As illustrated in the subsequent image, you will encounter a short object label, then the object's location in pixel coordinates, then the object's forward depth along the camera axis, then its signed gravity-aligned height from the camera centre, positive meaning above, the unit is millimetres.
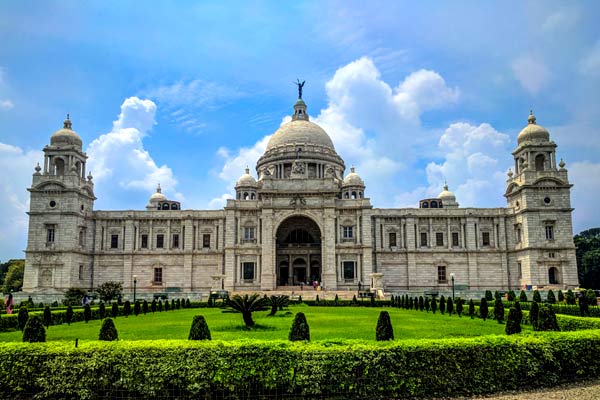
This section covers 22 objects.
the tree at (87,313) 28000 -1802
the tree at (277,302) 28312 -1315
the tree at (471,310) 28017 -1725
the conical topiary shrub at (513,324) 15336 -1357
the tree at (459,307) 29191 -1636
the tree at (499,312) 24625 -1614
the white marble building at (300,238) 52125 +4335
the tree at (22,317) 23641 -1680
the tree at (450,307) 30252 -1689
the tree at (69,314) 26734 -1784
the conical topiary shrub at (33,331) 13375 -1315
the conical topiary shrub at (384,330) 13820 -1369
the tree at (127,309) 31505 -1784
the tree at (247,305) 22391 -1149
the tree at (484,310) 26703 -1644
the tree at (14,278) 70088 +295
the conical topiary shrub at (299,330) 13462 -1332
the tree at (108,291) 38719 -883
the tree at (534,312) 20500 -1381
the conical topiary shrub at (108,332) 13997 -1404
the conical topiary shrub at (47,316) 25219 -1756
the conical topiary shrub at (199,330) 13797 -1352
